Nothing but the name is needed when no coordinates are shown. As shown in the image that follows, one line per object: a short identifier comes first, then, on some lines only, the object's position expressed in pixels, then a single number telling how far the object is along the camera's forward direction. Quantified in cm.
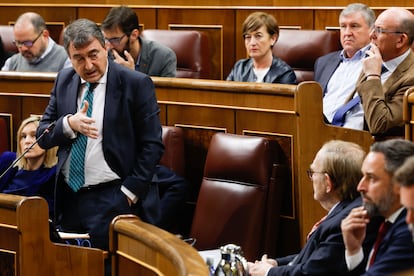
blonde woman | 1612
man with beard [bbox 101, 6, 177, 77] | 1689
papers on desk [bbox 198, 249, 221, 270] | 1506
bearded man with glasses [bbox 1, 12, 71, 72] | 1731
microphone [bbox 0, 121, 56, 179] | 1549
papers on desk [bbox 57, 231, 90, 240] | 1545
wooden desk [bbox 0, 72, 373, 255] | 1569
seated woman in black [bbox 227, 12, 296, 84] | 1650
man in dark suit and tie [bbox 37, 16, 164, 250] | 1552
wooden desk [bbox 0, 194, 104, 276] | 1521
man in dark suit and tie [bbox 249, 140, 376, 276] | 1463
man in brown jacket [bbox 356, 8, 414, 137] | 1541
